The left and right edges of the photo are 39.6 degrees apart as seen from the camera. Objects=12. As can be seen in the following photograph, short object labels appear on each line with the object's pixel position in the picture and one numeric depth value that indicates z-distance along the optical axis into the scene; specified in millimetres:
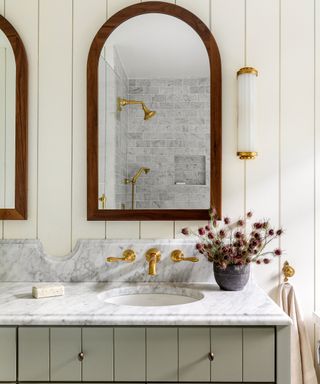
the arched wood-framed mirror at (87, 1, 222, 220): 2016
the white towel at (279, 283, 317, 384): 1957
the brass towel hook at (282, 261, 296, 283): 2021
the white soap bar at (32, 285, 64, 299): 1682
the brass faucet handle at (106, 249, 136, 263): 1947
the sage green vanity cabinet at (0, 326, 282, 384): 1467
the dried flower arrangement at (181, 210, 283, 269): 1770
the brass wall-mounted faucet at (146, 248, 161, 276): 1917
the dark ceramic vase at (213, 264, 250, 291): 1772
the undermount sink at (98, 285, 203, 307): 1825
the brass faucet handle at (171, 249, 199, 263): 1966
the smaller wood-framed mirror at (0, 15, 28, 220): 2041
